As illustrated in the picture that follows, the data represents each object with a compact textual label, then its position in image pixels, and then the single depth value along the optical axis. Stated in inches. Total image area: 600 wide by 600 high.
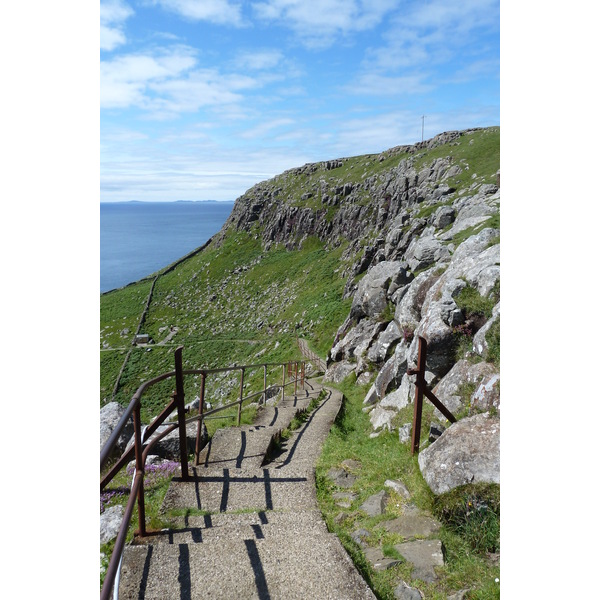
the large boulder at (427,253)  757.9
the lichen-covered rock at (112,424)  349.4
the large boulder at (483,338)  323.9
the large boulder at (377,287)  786.2
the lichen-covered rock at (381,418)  384.5
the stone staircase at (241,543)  146.6
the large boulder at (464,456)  201.6
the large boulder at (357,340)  727.7
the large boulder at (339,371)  743.2
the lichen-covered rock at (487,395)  249.8
